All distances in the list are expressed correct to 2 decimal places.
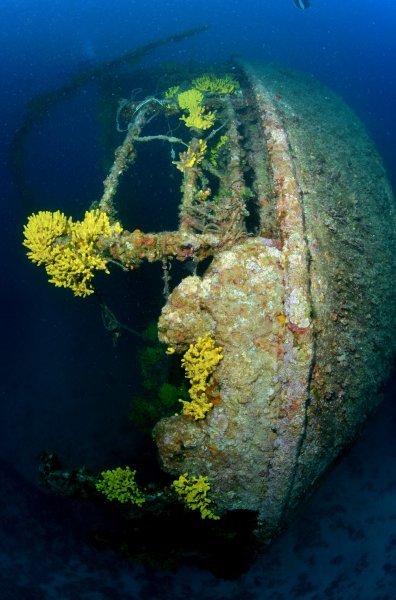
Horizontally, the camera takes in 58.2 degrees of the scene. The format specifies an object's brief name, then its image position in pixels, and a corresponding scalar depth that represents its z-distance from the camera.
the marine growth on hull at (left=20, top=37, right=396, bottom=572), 3.17
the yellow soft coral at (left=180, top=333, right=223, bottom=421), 3.25
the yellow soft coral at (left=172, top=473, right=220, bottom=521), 3.21
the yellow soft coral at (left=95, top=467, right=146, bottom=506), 3.45
